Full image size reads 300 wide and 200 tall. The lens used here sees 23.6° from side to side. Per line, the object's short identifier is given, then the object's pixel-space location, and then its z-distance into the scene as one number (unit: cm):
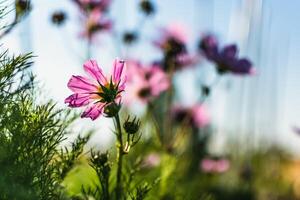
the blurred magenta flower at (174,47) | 131
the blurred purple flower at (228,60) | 119
